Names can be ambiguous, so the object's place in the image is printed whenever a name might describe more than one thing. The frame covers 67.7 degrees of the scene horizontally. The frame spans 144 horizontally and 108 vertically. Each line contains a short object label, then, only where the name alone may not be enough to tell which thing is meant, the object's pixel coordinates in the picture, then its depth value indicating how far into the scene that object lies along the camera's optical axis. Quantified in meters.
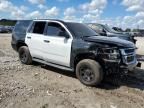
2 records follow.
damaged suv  2.97
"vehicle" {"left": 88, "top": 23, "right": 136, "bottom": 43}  6.09
